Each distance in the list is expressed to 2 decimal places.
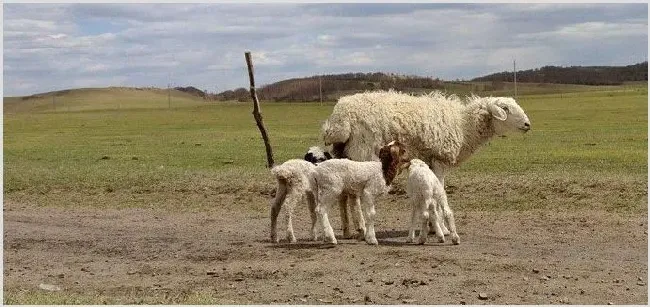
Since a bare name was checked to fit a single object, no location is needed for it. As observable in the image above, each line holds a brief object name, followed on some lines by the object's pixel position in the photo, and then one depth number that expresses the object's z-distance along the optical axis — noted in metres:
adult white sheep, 12.76
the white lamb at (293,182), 11.50
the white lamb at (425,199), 11.37
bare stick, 16.98
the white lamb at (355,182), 11.40
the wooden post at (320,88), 44.07
